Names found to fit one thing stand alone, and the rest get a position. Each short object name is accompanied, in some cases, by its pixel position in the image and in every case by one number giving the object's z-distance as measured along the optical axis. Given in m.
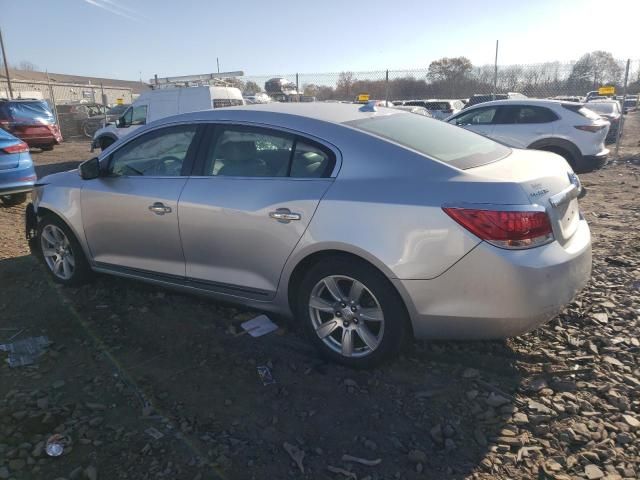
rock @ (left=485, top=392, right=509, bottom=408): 2.75
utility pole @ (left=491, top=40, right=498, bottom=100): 16.80
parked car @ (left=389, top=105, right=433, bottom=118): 14.35
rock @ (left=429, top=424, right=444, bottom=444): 2.49
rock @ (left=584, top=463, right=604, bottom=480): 2.23
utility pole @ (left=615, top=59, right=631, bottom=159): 13.61
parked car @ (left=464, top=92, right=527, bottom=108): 18.91
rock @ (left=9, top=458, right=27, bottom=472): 2.34
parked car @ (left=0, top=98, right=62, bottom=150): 15.38
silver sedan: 2.60
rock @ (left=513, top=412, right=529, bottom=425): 2.61
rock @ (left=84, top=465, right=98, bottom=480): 2.27
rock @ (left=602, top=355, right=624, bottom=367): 3.09
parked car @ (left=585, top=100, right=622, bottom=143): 15.87
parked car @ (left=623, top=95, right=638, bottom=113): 35.09
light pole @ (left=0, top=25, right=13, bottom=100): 24.26
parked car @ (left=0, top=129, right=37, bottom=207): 6.91
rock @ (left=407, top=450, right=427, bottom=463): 2.35
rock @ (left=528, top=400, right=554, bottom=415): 2.68
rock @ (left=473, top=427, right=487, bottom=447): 2.46
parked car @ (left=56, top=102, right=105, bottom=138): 25.28
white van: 13.60
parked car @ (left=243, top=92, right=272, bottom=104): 24.10
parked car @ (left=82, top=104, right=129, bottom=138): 24.62
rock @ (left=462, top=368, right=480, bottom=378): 3.01
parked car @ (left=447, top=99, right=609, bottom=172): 9.40
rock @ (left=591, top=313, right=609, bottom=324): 3.63
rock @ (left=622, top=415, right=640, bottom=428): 2.54
